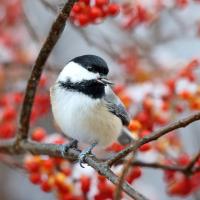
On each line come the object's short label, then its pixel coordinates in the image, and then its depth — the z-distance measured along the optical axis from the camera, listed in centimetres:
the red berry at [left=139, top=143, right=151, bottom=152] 439
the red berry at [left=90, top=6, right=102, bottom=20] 425
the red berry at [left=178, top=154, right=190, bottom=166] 483
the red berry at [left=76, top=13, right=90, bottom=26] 423
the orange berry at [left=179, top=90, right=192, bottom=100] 471
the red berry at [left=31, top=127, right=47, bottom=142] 498
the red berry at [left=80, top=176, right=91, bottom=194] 436
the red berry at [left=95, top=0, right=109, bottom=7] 421
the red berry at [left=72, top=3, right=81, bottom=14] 420
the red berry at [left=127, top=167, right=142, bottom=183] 418
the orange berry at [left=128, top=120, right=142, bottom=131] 457
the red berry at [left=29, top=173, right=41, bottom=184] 450
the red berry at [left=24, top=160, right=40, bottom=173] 452
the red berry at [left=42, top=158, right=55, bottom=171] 456
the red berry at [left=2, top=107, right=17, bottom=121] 535
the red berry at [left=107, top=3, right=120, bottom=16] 426
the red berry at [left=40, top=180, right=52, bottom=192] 446
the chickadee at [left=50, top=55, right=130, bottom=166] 441
